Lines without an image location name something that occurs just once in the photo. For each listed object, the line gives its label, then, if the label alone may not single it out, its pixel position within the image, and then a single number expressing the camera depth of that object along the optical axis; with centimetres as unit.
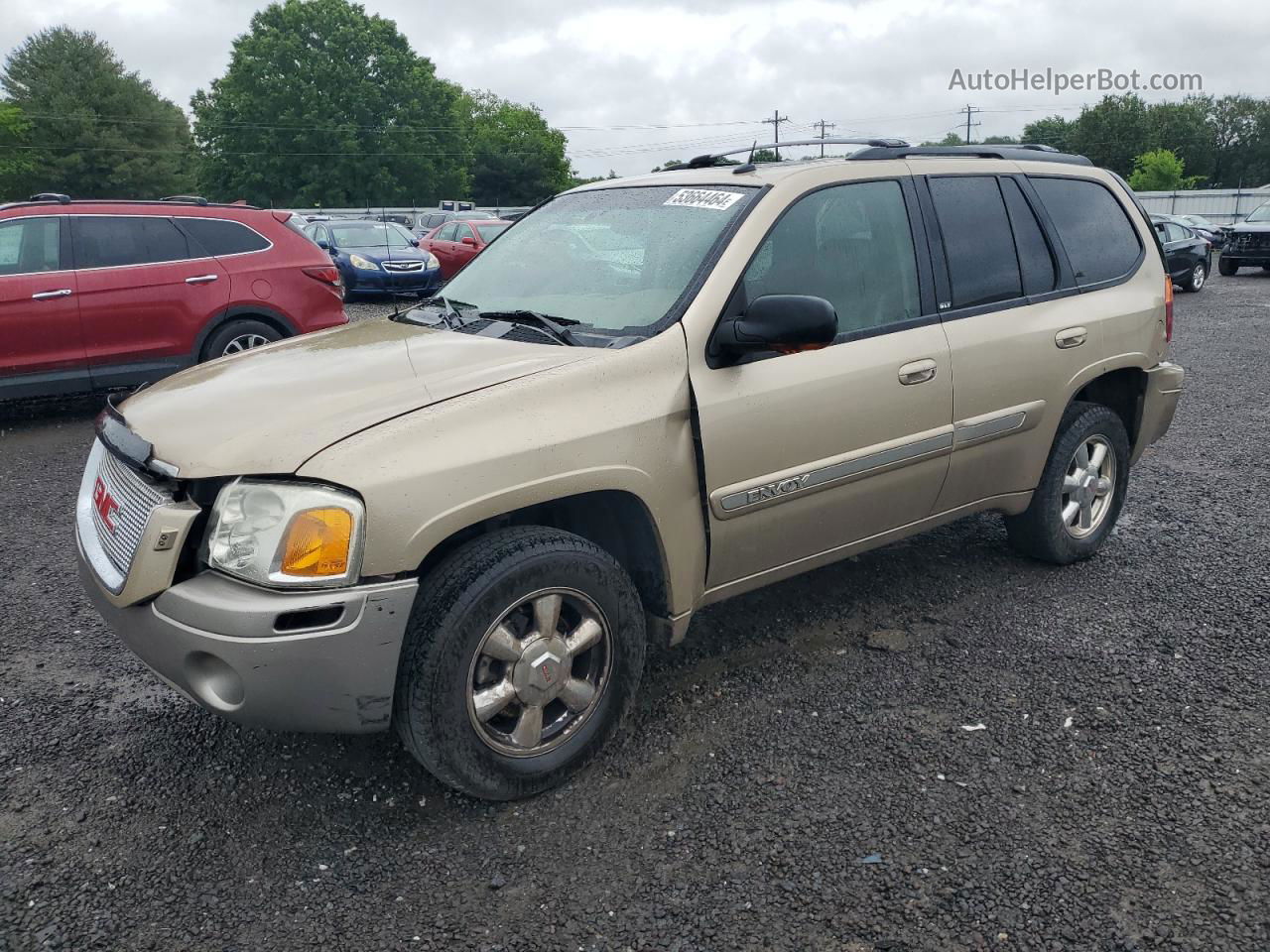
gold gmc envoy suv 260
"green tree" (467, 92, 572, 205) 8600
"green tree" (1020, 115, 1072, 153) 8105
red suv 777
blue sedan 1758
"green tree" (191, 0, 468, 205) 6462
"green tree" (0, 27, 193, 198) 6238
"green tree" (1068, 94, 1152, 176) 7269
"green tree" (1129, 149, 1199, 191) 5750
